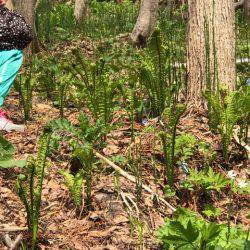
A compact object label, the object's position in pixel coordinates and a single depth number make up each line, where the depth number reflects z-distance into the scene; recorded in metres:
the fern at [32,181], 1.73
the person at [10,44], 3.11
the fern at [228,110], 2.62
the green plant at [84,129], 2.53
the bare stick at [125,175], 2.25
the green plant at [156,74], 2.90
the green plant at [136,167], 2.14
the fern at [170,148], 2.29
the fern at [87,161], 2.12
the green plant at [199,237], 1.57
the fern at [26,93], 3.21
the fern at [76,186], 2.07
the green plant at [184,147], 2.55
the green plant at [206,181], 2.29
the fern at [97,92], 2.96
